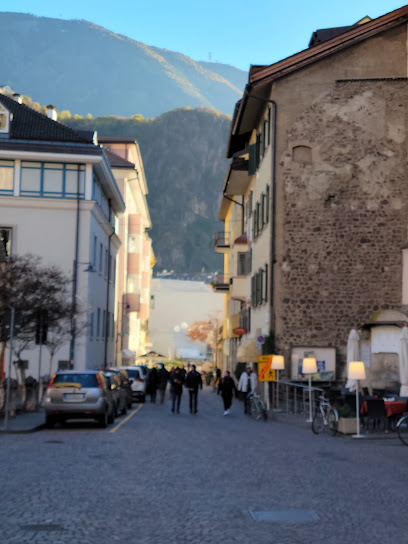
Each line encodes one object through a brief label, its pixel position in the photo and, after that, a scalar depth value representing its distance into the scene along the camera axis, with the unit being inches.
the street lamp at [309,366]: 1064.2
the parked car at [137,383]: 1732.3
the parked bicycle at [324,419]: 884.5
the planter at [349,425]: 872.3
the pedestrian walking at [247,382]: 1338.6
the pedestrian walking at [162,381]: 1649.1
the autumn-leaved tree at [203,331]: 4633.4
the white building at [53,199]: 1809.8
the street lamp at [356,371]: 860.0
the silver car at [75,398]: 922.1
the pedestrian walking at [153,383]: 1730.9
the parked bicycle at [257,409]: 1157.1
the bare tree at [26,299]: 1079.6
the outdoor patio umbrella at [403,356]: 940.6
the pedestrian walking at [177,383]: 1318.9
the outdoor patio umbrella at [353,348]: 1083.3
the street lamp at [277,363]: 1261.1
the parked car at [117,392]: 1103.8
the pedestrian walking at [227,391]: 1279.5
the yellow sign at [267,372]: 1274.6
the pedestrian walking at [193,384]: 1284.4
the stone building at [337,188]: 1411.2
